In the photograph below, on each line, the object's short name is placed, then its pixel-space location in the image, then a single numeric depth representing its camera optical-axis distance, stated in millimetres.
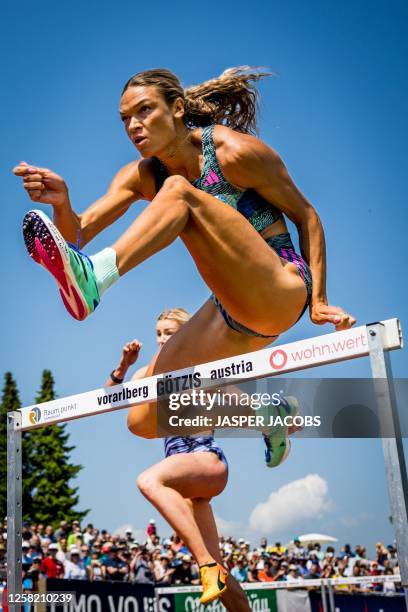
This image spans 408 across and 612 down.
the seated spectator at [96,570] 10930
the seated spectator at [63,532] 14180
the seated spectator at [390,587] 14125
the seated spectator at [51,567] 9844
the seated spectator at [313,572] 14250
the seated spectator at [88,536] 13170
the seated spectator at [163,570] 11160
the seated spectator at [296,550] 16731
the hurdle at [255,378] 2510
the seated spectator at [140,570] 10844
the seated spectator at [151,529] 15094
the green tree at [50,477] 36500
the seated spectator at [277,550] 16355
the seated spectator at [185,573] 11418
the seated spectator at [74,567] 10406
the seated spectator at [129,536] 14475
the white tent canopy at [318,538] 22875
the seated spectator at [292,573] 13355
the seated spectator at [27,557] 9874
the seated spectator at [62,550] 10781
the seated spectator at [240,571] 11988
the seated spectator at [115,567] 11009
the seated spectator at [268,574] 12461
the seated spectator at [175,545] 12930
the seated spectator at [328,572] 14586
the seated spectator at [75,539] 12655
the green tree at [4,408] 35312
